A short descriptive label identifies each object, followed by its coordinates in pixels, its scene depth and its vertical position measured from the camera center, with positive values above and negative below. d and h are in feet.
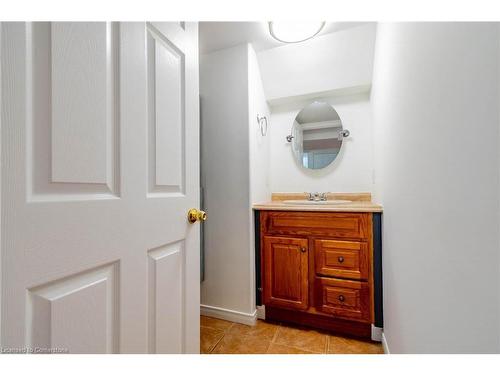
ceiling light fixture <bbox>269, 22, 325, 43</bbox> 4.83 +3.68
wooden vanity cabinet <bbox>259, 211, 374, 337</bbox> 4.48 -1.78
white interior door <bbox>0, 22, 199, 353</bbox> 1.31 +0.02
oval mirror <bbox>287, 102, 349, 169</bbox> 6.39 +1.62
